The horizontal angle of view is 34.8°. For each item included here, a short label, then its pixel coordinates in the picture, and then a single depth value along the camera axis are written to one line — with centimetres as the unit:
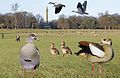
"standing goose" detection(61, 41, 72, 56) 1062
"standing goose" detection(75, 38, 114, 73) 331
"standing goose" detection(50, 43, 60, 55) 1046
